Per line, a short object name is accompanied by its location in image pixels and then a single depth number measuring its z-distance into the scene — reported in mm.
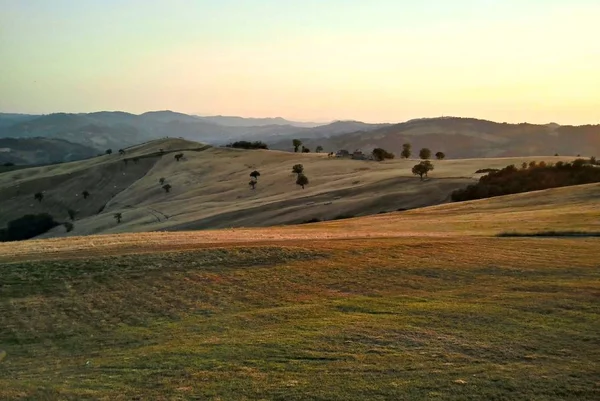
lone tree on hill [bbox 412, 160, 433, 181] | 95875
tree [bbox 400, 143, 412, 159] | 146938
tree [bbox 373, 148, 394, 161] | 139625
